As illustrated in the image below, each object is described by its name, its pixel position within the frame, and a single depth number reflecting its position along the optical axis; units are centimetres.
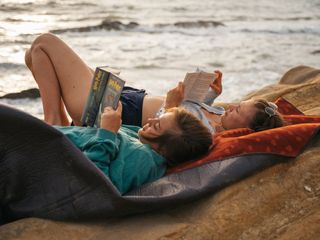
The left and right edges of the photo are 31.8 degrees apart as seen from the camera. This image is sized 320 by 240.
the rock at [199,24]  1496
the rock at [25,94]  705
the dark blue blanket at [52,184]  253
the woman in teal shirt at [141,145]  278
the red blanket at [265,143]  294
